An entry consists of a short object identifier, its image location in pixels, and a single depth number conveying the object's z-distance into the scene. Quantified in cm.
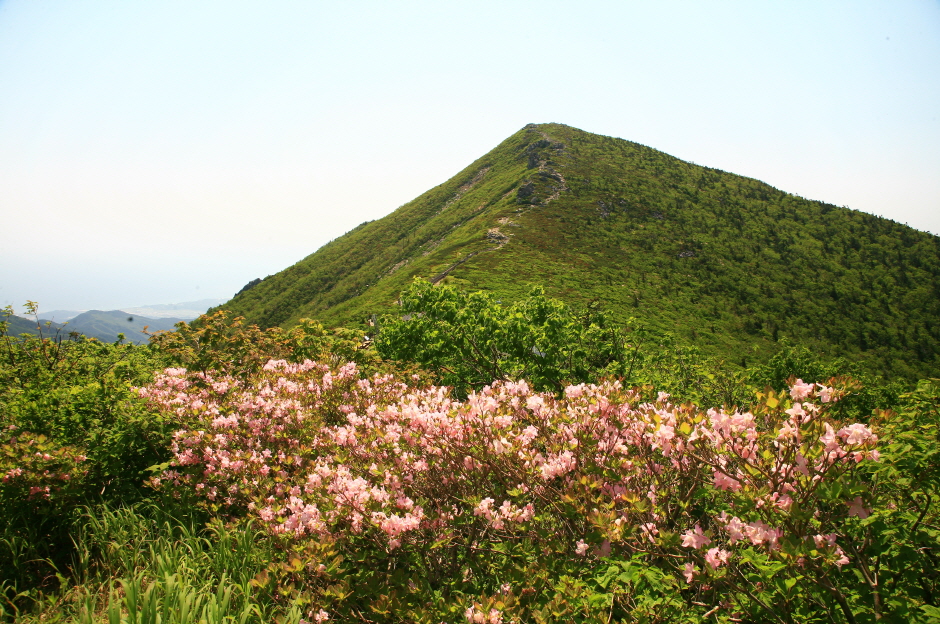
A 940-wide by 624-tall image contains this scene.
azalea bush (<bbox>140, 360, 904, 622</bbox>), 220
